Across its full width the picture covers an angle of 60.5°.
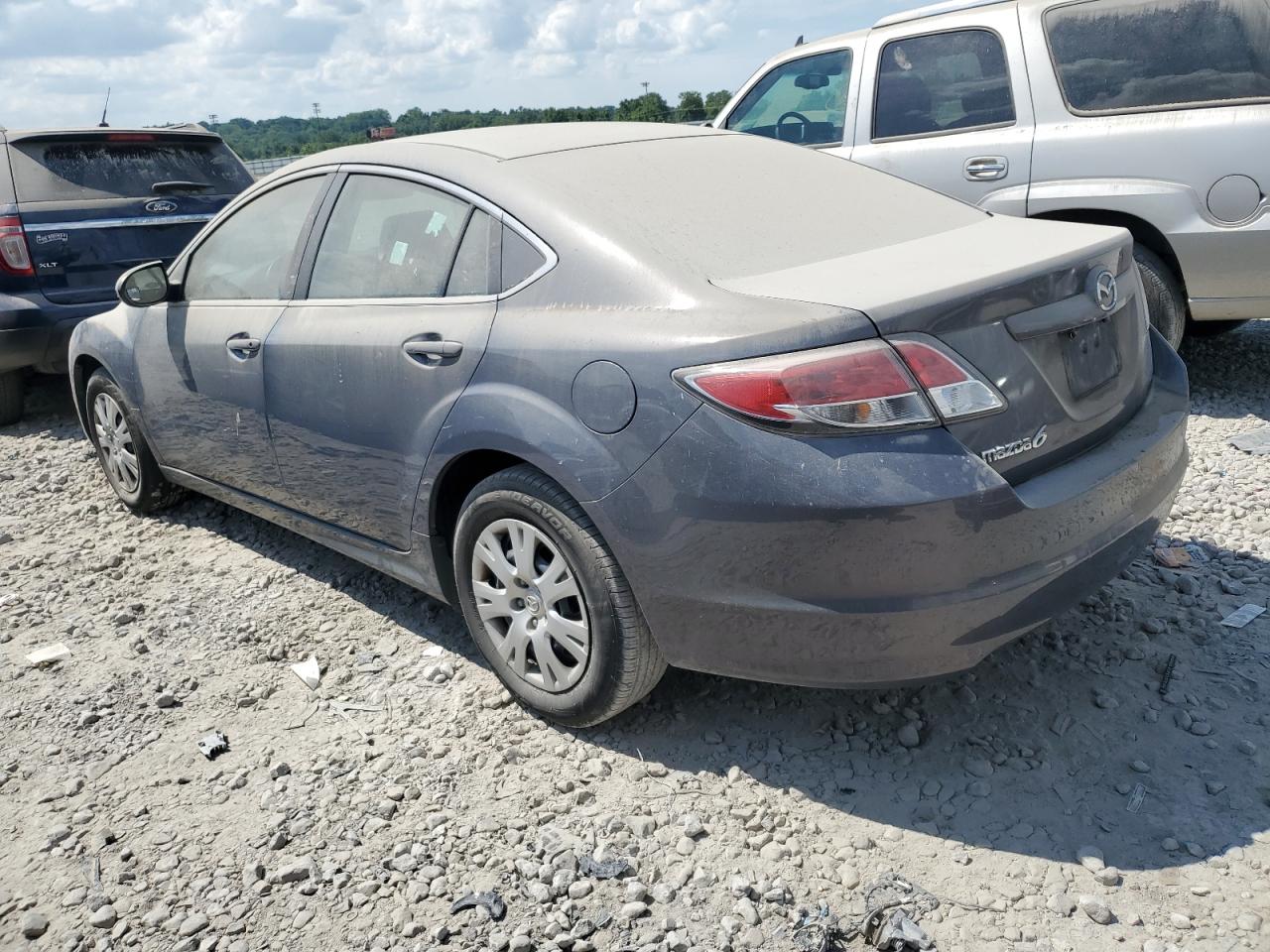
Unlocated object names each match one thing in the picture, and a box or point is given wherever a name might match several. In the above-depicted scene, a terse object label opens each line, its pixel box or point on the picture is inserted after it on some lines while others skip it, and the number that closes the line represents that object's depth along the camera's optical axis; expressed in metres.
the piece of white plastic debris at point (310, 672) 3.59
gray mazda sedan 2.44
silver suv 5.04
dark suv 6.55
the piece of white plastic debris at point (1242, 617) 3.49
